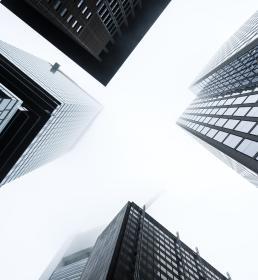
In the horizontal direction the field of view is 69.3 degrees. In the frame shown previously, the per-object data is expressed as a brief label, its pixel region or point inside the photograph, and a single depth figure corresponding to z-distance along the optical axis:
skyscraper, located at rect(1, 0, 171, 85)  19.83
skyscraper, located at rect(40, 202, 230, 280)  29.34
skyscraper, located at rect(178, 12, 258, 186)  16.07
